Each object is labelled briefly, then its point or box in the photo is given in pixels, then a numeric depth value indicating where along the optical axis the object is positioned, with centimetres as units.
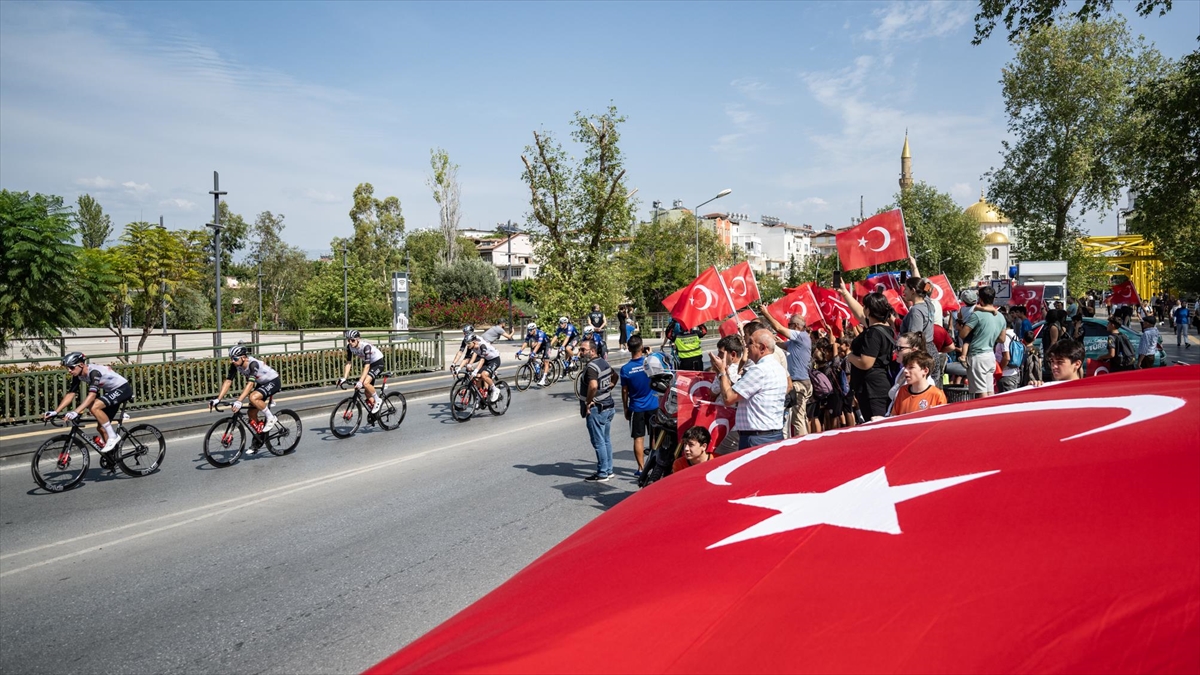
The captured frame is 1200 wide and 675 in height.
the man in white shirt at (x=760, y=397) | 625
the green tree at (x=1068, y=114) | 4088
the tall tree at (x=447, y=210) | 7362
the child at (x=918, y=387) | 610
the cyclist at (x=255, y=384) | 1183
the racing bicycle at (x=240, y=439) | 1152
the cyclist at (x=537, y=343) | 2058
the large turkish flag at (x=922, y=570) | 138
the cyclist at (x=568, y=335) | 2076
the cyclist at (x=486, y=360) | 1568
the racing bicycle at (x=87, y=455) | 1011
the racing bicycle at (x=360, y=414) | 1368
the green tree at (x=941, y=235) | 7975
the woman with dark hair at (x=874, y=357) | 775
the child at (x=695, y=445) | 616
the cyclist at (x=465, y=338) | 1603
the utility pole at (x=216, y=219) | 2125
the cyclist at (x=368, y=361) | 1387
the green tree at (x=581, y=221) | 2183
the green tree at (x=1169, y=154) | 1711
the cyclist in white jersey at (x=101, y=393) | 1038
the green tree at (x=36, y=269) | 1661
